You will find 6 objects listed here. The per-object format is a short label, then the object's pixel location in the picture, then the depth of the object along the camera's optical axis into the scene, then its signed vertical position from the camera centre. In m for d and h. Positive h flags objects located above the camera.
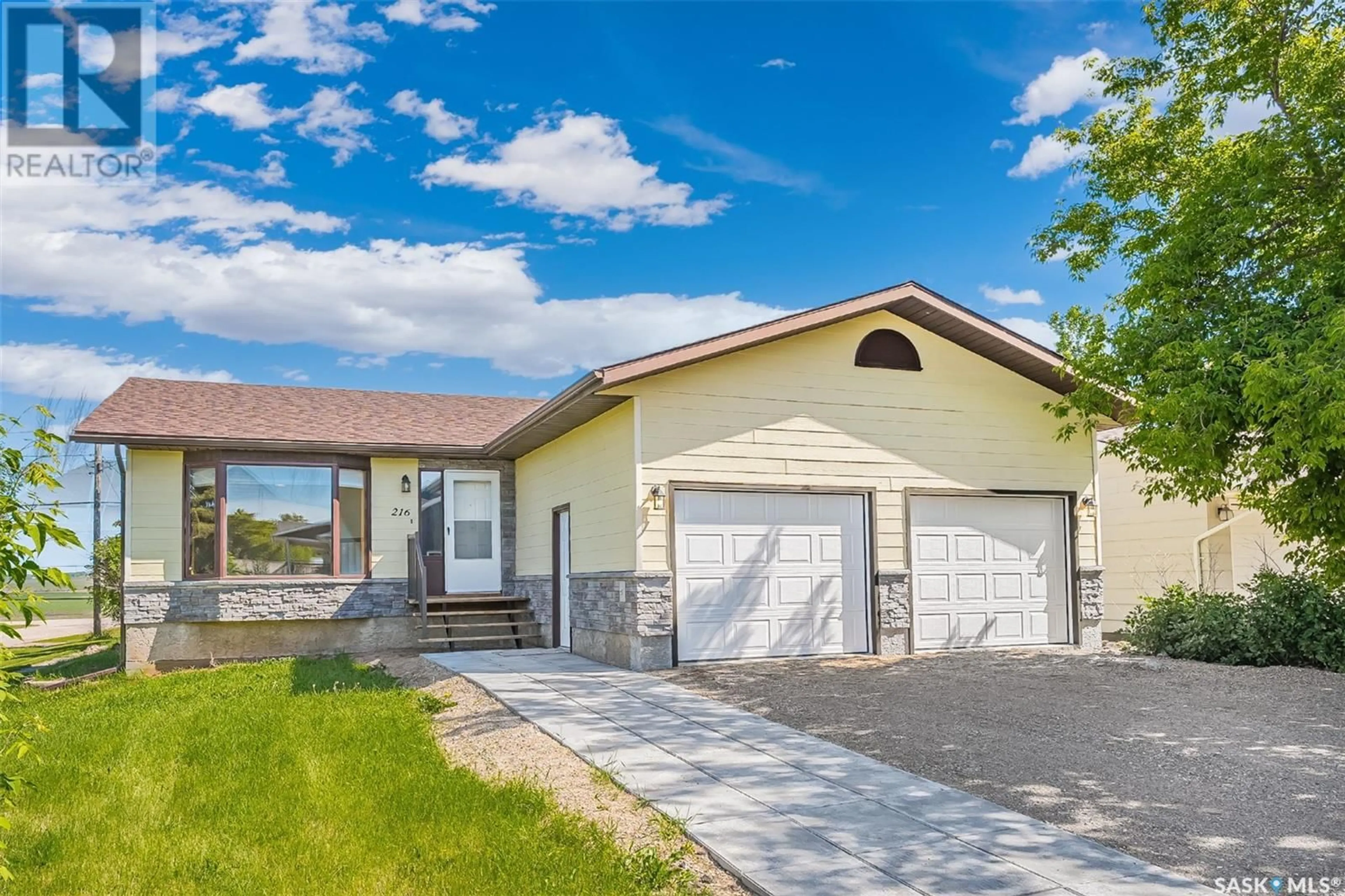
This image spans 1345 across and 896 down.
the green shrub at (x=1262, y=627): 10.27 -1.35
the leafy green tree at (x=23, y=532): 3.26 -0.03
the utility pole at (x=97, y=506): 21.58 +0.34
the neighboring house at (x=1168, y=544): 15.79 -0.69
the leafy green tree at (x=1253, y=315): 8.00 +1.83
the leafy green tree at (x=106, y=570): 18.19 -0.93
